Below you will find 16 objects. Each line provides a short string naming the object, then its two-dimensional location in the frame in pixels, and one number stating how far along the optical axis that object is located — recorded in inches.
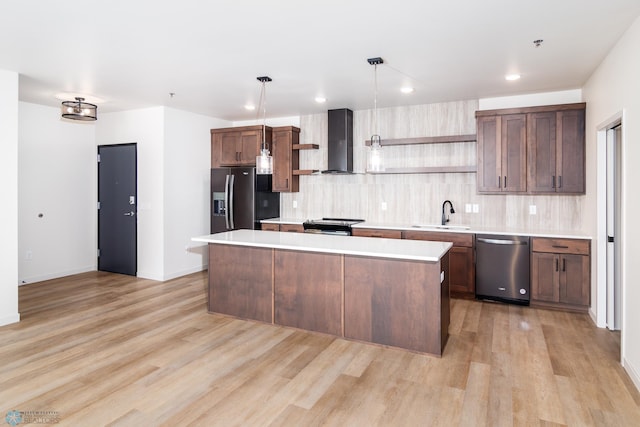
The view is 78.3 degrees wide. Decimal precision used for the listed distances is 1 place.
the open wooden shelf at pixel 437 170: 199.9
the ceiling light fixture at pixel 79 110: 194.7
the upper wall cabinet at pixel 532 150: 176.4
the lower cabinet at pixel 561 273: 166.2
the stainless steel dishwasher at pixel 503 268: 176.2
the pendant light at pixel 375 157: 132.9
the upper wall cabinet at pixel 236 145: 241.3
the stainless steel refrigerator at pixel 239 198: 233.5
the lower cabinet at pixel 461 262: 186.5
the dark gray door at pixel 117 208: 237.8
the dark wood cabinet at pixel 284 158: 241.1
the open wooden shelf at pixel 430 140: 201.5
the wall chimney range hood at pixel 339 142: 226.1
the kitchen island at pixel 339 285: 125.8
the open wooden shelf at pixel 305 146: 237.5
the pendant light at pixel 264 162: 151.9
